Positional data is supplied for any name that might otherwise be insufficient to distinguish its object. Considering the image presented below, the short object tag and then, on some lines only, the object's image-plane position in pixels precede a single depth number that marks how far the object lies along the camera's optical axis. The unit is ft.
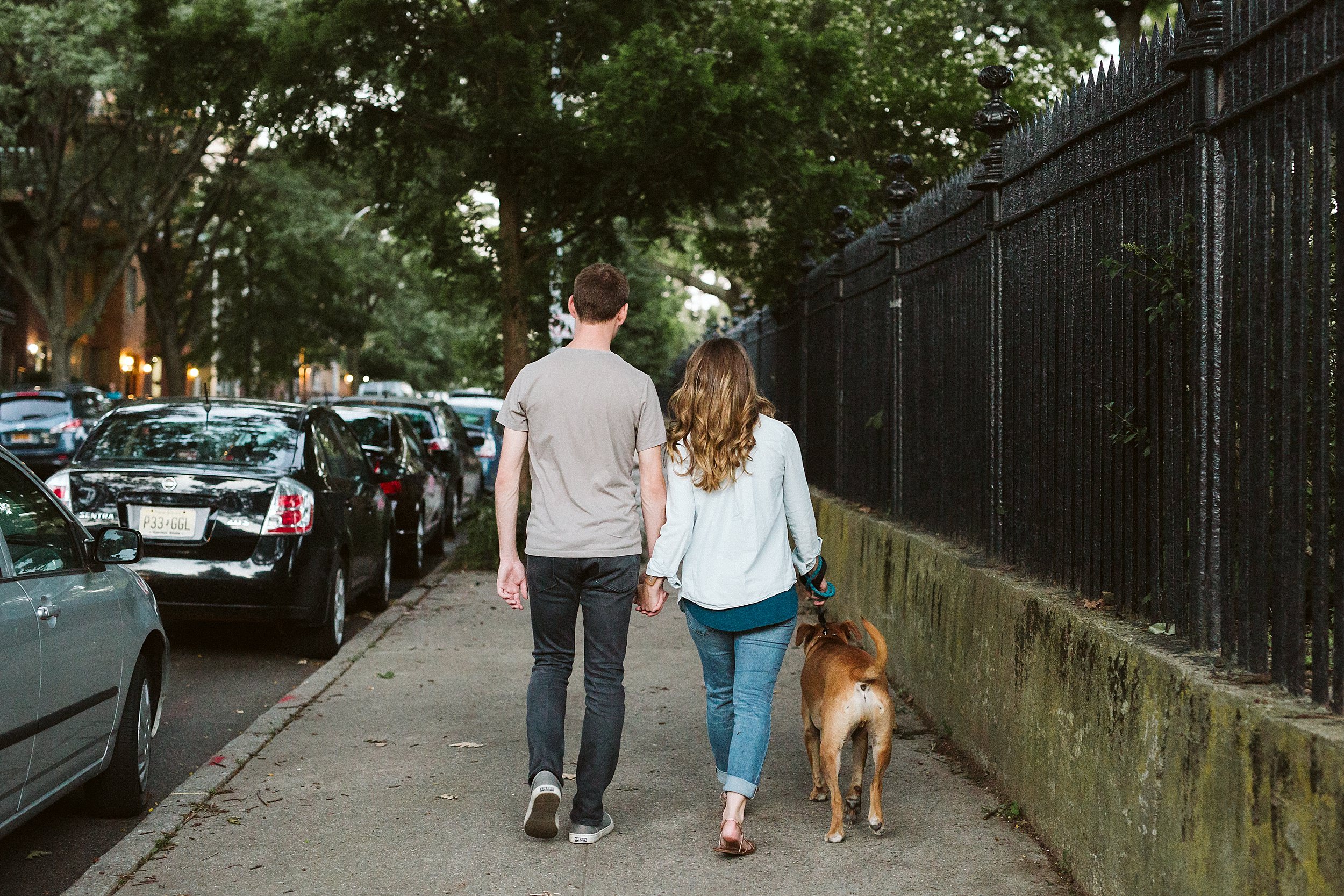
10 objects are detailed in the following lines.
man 15.53
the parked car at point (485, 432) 69.41
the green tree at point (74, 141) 79.66
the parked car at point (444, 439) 51.85
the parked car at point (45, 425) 72.08
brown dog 15.40
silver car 13.53
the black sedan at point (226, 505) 26.00
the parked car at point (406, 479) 40.65
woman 15.43
